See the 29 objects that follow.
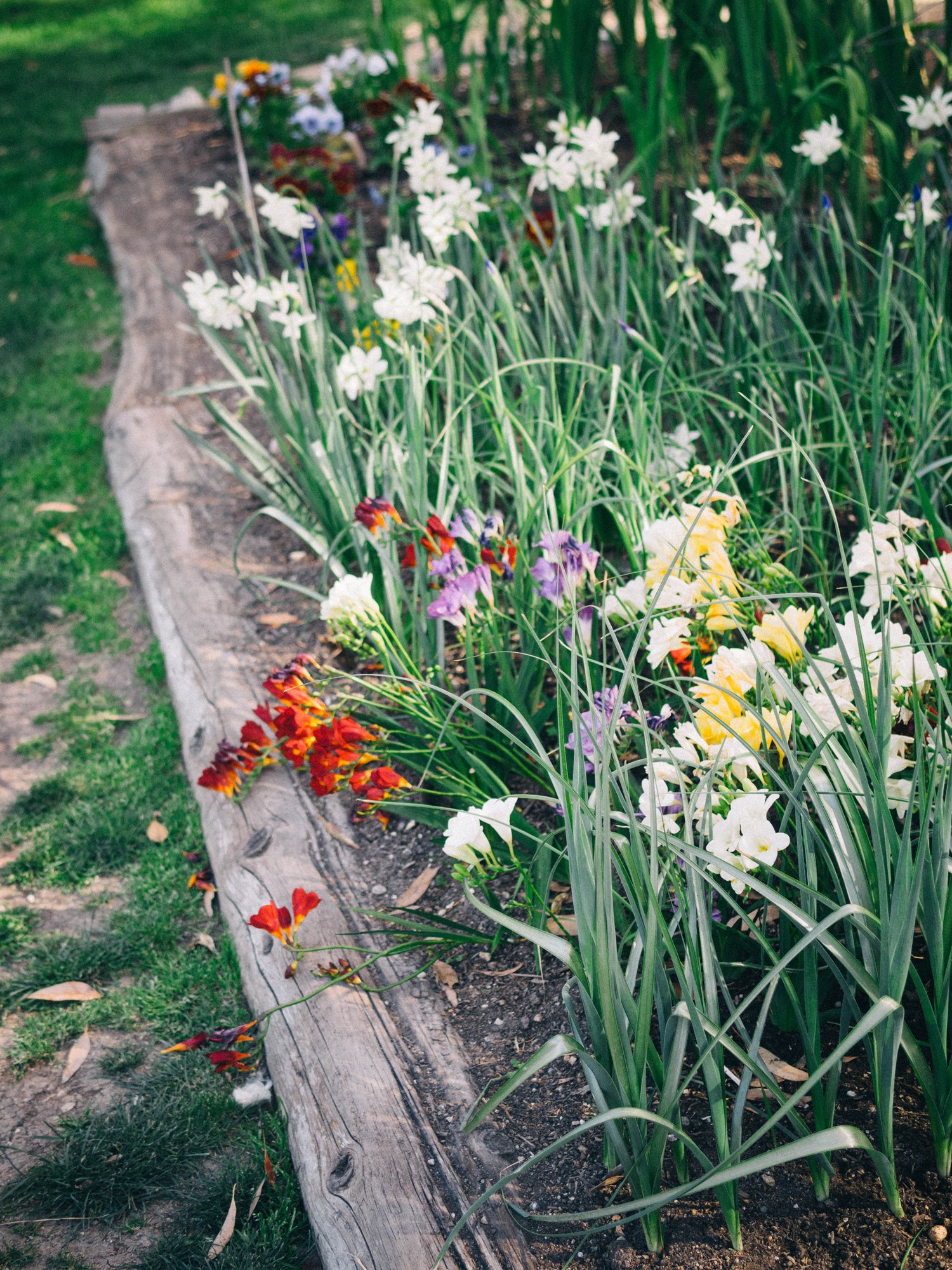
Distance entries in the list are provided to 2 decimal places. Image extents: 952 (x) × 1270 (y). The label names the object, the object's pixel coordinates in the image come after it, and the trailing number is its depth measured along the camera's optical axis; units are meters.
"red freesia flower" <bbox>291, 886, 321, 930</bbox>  1.57
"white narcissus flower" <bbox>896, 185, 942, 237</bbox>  2.16
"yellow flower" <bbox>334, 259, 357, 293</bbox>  2.65
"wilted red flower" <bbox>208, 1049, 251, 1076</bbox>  1.48
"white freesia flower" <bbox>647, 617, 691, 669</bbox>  1.39
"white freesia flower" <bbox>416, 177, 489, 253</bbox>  2.17
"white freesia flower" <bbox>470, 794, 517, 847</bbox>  1.33
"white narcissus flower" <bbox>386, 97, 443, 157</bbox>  2.51
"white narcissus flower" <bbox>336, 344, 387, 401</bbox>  2.06
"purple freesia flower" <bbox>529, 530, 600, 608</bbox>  1.62
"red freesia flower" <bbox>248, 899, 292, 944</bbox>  1.52
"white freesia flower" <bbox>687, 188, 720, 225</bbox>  2.09
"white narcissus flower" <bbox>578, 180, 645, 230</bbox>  2.33
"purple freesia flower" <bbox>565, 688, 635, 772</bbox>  1.29
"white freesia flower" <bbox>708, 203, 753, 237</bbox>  2.11
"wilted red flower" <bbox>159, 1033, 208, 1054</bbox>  1.49
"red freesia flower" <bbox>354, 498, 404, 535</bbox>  1.88
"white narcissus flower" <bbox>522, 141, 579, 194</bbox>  2.36
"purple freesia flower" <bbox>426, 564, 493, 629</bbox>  1.71
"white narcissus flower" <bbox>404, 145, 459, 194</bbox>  2.34
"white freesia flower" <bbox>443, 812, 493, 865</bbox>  1.36
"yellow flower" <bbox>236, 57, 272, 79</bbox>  4.21
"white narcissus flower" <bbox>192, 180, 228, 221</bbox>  2.45
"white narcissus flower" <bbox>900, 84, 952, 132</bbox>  2.28
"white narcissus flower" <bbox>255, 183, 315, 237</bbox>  2.24
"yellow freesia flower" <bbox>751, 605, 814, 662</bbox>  1.38
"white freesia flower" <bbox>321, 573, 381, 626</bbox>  1.73
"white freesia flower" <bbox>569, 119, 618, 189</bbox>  2.27
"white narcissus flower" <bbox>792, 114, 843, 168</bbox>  2.31
